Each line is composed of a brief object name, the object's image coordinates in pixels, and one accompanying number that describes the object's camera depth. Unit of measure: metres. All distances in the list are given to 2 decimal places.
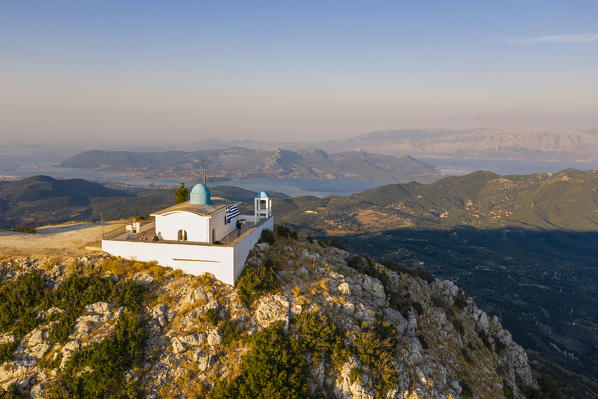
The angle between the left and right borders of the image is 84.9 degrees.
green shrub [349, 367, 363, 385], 21.73
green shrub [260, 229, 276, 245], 33.84
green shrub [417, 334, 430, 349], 29.83
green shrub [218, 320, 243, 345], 22.16
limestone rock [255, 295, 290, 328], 23.61
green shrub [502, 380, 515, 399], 31.89
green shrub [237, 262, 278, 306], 25.08
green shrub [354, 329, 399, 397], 22.58
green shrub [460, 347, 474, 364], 32.75
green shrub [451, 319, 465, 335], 36.80
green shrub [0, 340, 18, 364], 20.13
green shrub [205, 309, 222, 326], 22.83
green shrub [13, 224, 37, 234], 34.97
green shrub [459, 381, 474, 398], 27.55
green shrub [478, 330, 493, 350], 39.71
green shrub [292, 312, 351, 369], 22.50
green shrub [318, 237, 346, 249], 40.15
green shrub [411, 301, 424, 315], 34.99
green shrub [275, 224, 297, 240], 37.69
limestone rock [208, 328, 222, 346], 21.83
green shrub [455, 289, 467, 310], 44.16
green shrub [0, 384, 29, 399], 18.21
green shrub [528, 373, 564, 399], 35.72
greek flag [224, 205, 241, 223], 31.41
